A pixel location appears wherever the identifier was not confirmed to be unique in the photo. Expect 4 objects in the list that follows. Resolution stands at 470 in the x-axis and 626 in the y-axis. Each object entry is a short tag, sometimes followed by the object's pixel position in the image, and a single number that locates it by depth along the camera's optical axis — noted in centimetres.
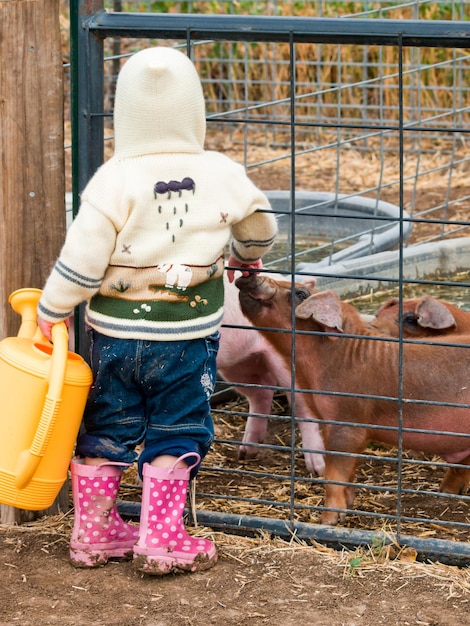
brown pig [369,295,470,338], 392
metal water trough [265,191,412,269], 596
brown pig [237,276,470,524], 362
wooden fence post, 318
